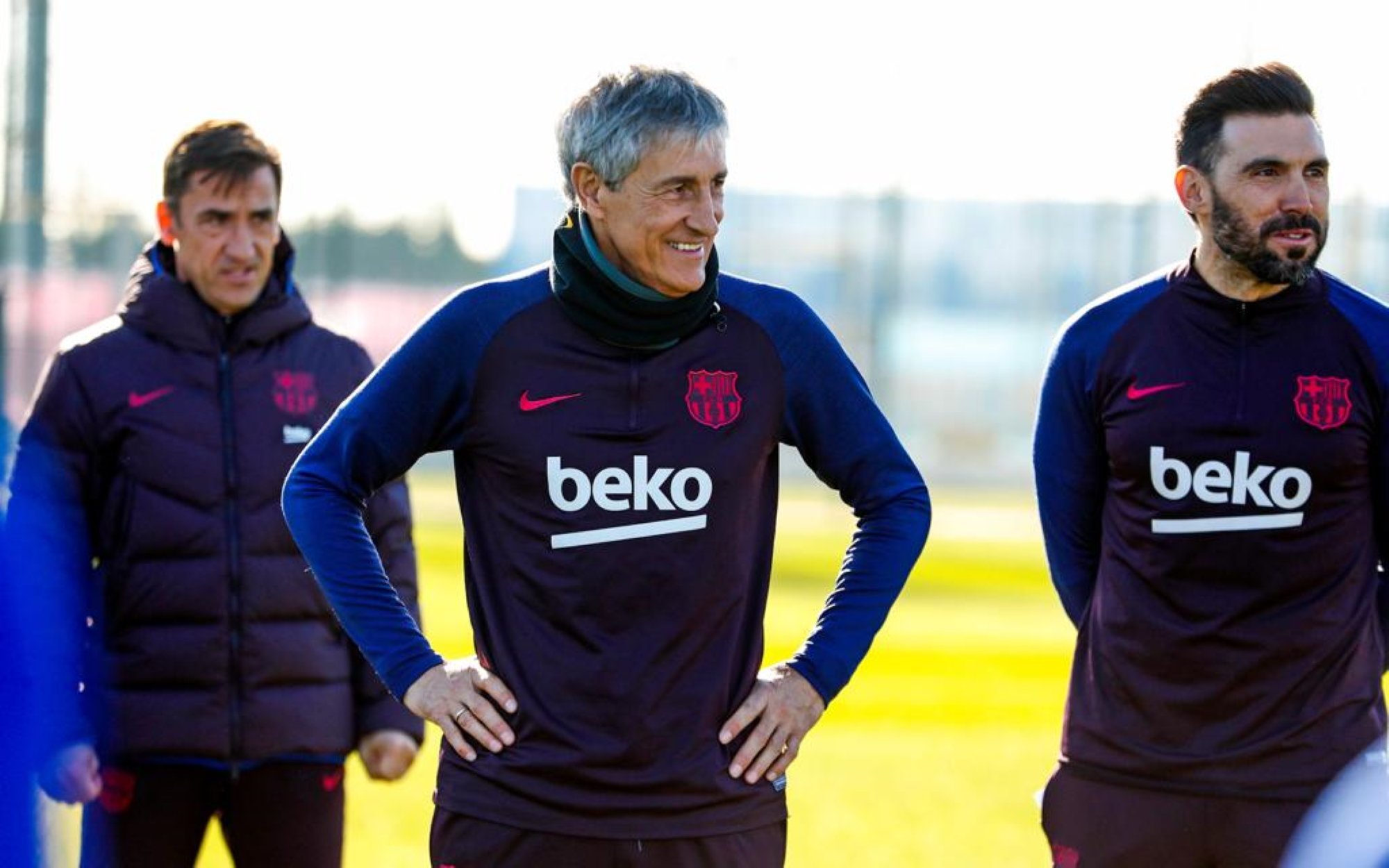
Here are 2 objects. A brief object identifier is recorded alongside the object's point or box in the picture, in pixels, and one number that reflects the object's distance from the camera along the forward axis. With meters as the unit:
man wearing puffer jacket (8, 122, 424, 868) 9.48
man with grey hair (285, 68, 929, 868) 7.13
